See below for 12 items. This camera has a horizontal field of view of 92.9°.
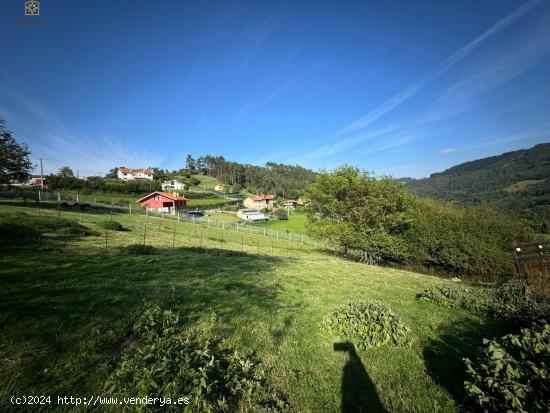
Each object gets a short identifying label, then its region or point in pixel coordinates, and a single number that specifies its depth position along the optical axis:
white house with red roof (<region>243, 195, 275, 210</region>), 111.44
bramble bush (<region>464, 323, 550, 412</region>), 3.75
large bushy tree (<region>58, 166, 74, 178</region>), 115.59
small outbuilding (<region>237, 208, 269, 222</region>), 90.04
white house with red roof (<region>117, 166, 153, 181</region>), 133.50
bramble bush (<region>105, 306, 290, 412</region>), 4.03
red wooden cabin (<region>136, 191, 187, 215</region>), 65.46
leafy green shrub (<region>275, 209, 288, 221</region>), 96.96
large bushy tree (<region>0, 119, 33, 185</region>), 27.66
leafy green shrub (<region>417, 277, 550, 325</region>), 8.09
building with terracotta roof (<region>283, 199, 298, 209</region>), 133.50
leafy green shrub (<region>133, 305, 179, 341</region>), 5.86
